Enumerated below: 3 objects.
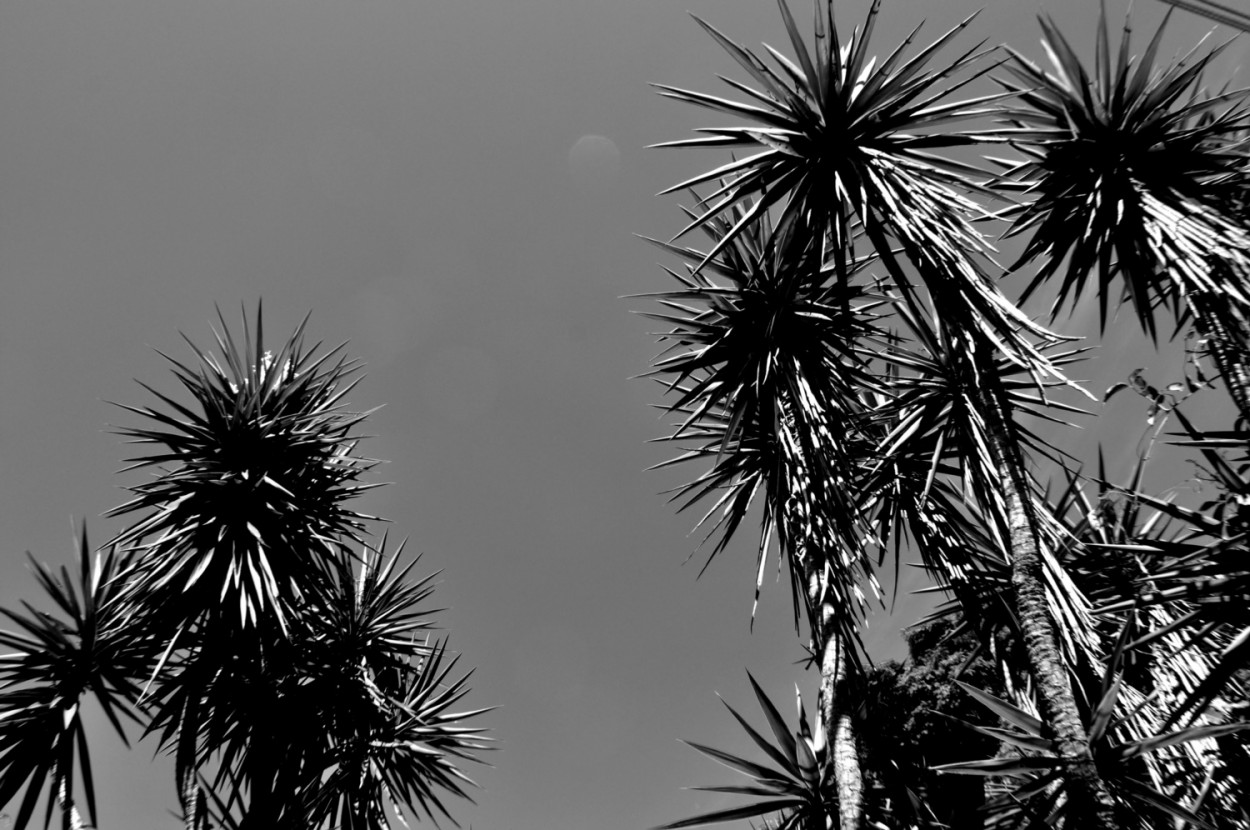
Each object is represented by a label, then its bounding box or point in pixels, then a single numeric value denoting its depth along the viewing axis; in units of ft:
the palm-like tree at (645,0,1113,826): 14.83
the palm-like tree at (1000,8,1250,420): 15.57
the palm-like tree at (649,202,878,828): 18.90
